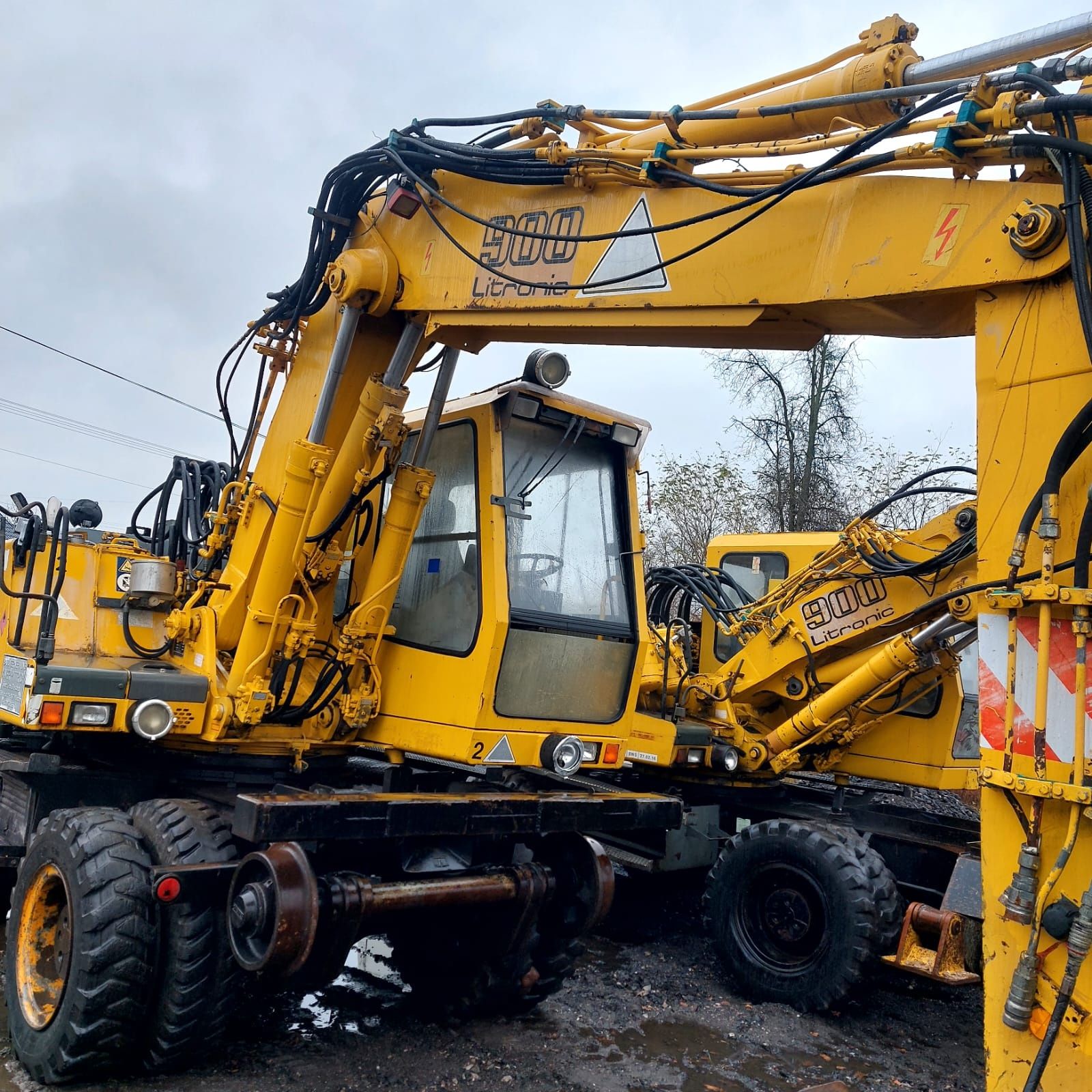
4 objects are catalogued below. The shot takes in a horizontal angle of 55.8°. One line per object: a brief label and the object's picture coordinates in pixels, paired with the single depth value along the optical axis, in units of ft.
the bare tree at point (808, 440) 61.31
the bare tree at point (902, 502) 58.59
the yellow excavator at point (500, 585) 9.90
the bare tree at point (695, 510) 67.87
